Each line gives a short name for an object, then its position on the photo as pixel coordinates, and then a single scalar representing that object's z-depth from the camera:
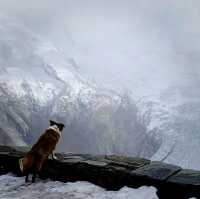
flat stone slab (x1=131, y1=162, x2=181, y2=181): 6.45
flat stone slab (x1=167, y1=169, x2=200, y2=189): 6.01
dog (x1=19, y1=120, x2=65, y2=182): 6.93
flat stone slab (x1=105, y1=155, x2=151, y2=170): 7.47
